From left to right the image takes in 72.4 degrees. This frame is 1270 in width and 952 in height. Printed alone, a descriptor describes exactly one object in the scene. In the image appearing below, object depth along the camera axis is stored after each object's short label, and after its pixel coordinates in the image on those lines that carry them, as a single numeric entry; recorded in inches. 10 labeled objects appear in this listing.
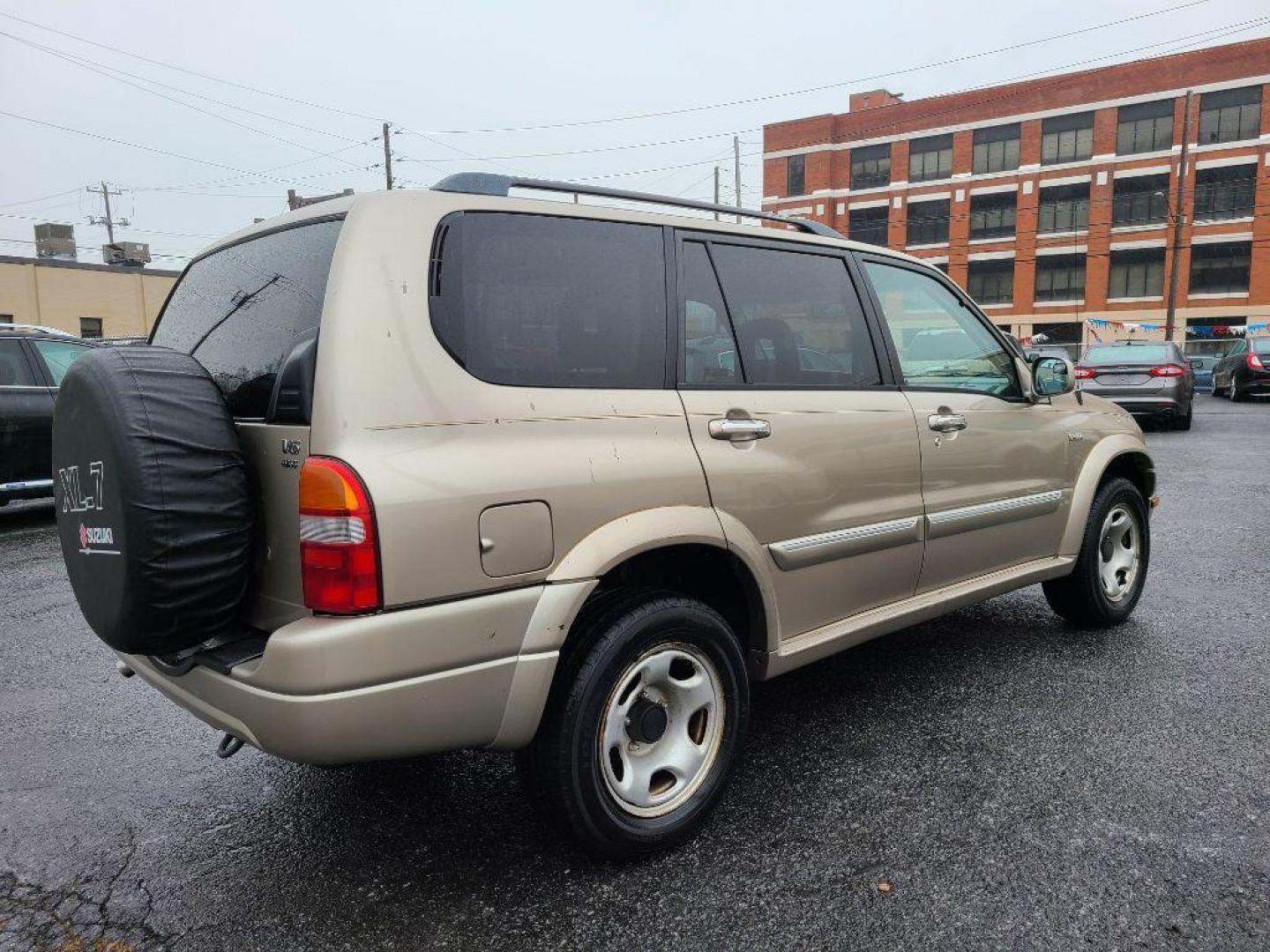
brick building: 1663.4
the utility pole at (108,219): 2484.0
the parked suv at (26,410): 298.2
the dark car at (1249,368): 797.9
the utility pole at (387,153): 1332.4
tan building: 1212.5
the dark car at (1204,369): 1180.1
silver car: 533.3
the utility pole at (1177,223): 1225.7
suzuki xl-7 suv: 79.4
